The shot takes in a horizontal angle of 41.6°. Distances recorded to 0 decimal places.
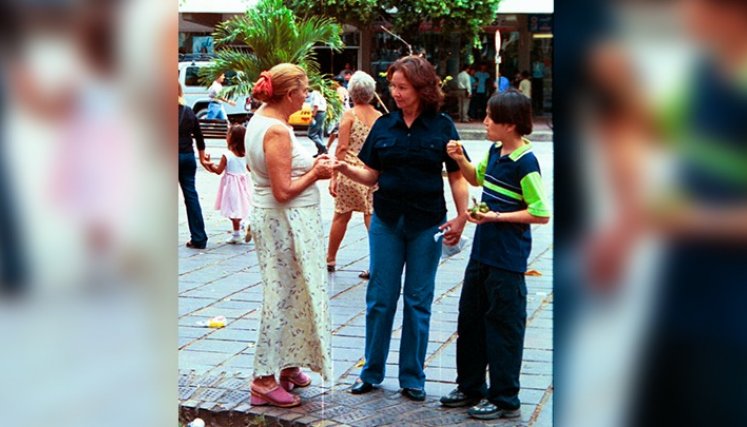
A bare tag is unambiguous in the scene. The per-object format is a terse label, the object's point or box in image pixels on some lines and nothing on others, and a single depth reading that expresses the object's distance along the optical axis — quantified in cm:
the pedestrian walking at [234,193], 1000
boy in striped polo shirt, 455
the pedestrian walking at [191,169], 955
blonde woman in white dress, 480
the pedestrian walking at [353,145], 758
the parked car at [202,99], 884
